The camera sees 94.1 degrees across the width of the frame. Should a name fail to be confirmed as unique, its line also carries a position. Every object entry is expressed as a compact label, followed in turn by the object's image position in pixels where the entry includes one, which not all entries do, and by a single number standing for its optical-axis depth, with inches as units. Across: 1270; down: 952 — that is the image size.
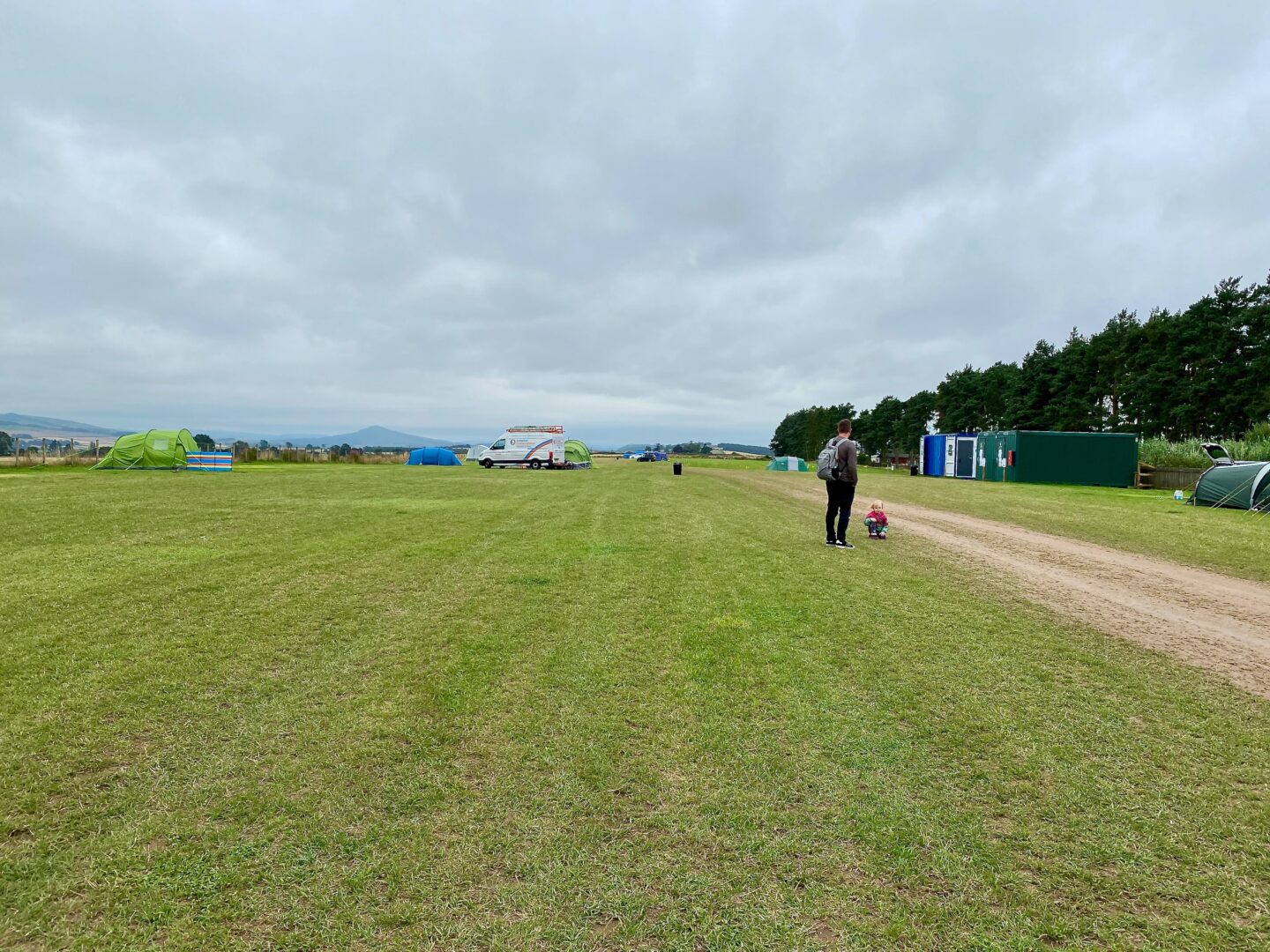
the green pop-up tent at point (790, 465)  2281.0
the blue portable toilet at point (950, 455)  1496.1
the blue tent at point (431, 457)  2123.3
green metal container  1195.9
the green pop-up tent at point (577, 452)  2166.2
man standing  409.1
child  469.4
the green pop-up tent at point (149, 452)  1288.1
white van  1860.2
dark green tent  683.4
